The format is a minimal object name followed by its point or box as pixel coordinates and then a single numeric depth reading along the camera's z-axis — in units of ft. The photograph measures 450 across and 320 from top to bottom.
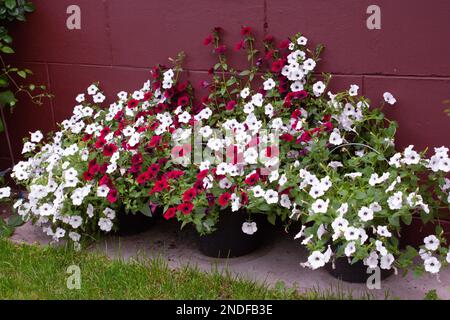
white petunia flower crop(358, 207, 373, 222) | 8.65
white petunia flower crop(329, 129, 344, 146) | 10.19
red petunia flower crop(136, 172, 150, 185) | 10.60
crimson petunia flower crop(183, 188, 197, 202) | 9.99
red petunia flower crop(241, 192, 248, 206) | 9.75
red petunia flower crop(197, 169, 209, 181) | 10.11
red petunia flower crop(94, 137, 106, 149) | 11.41
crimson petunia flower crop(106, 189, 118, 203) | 10.60
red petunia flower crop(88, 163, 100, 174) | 11.02
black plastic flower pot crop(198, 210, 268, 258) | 10.47
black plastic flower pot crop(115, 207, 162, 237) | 11.73
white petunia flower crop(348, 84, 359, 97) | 10.66
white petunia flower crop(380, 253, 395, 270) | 8.79
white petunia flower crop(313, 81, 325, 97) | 10.91
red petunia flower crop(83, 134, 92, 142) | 12.09
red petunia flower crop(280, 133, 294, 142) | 10.29
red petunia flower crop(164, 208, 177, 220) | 10.03
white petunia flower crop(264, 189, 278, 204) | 9.57
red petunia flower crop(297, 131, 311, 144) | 10.14
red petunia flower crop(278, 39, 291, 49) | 11.21
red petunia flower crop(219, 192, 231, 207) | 9.82
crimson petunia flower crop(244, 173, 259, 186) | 9.77
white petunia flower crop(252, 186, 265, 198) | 9.60
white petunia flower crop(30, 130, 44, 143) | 12.60
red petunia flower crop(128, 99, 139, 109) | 12.01
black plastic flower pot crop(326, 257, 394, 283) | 9.55
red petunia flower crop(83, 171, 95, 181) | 11.01
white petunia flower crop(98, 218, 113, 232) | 10.98
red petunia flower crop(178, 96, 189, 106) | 12.21
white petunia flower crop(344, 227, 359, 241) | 8.55
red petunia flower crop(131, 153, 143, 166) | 10.92
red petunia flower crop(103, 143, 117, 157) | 11.22
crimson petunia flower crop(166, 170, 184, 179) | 10.44
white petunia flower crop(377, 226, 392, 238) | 8.62
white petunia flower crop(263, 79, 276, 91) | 11.30
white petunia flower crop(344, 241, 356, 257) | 8.61
